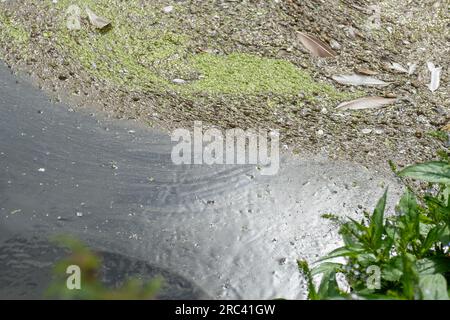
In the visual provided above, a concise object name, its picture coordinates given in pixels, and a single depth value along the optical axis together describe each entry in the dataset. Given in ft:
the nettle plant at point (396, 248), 4.76
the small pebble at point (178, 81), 8.43
